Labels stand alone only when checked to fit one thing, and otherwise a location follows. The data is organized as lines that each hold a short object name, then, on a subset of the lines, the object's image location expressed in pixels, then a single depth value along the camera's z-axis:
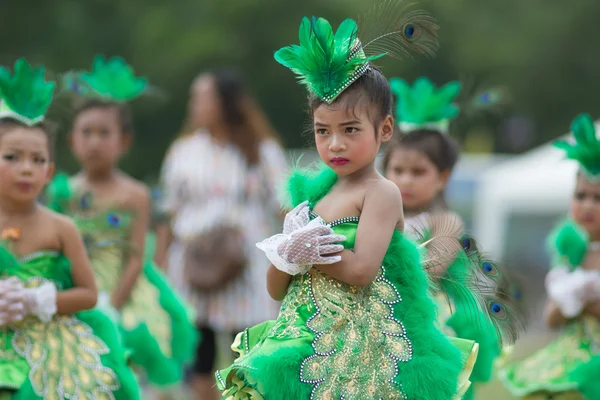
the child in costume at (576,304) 11.42
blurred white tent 32.59
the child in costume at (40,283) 9.20
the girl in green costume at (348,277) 7.66
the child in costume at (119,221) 13.47
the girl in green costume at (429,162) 10.96
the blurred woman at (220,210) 16.09
